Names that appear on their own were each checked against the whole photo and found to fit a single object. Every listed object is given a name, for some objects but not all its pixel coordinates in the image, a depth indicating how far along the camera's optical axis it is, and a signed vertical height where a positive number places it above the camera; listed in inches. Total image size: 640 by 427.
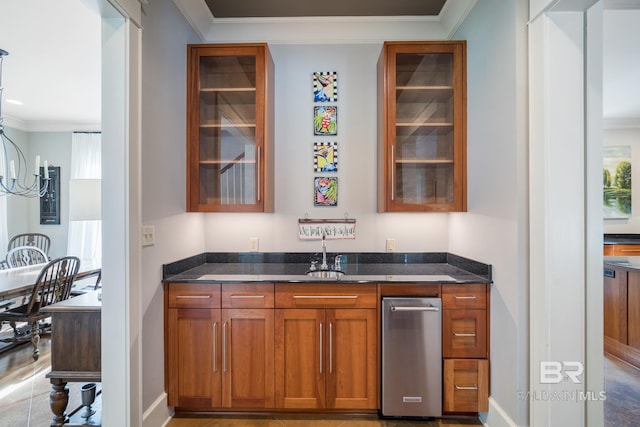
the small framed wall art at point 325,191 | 102.8 +7.2
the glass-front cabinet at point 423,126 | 88.4 +25.4
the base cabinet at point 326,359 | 78.6 -37.4
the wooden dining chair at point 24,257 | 155.9 -23.3
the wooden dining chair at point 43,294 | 113.4 -31.4
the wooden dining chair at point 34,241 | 187.3 -17.3
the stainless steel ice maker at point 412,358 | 76.8 -36.6
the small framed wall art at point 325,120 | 102.6 +30.8
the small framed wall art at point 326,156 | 102.7 +18.8
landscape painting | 190.5 +18.5
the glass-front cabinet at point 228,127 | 89.1 +25.2
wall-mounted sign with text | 103.2 -5.2
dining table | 101.9 -24.8
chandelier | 179.9 +24.2
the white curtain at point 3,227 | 183.0 -8.4
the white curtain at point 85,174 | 193.2 +24.6
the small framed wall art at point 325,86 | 102.7 +42.2
